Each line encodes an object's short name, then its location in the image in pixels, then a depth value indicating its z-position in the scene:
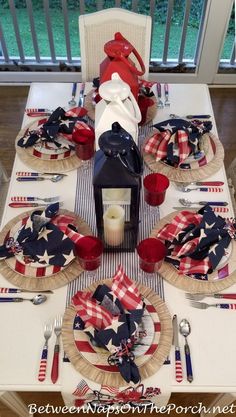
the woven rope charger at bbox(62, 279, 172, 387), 0.94
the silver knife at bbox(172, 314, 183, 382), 0.97
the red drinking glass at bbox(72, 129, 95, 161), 1.36
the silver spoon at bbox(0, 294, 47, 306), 1.08
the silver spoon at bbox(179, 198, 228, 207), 1.30
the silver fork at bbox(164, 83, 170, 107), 1.64
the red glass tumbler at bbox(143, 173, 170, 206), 1.24
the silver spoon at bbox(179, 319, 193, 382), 0.97
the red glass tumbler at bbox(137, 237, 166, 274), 1.08
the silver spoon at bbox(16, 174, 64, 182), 1.36
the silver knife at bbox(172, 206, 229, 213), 1.28
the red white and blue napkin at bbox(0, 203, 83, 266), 1.11
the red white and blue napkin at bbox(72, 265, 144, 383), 0.94
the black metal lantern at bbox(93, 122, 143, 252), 0.98
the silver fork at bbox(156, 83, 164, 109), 1.63
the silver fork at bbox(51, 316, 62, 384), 0.97
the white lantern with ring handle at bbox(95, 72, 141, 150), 1.12
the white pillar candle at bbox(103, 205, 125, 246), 1.11
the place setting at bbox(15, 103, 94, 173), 1.38
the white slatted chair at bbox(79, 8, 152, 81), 1.69
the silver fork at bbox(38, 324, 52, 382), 0.97
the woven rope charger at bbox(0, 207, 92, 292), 1.10
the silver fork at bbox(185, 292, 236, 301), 1.09
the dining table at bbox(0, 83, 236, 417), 0.97
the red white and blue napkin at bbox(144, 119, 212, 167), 1.35
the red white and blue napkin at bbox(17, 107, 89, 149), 1.40
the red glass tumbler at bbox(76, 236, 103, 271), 1.09
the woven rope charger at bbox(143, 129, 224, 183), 1.36
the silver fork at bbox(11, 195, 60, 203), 1.31
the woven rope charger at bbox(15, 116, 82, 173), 1.39
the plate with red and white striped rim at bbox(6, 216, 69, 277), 1.12
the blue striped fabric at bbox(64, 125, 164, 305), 1.12
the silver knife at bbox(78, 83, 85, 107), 1.63
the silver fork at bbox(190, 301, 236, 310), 1.08
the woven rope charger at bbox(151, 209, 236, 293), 1.10
